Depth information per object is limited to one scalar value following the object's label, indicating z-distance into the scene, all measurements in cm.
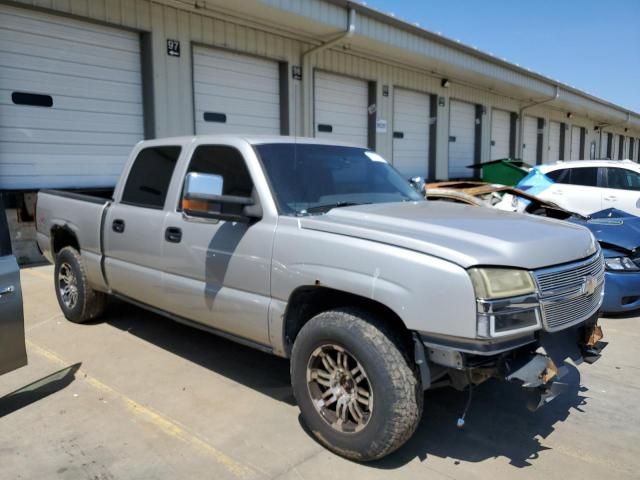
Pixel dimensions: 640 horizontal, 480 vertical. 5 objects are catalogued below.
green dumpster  1660
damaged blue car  583
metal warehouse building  870
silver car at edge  352
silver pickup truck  278
